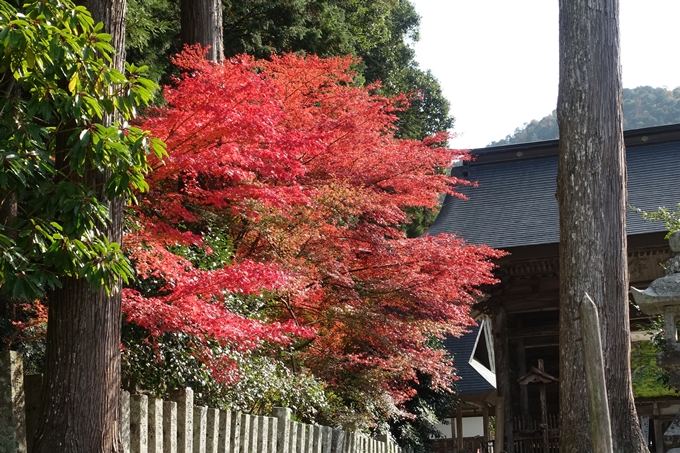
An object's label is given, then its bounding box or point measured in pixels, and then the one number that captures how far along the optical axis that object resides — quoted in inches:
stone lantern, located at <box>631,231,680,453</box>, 234.2
